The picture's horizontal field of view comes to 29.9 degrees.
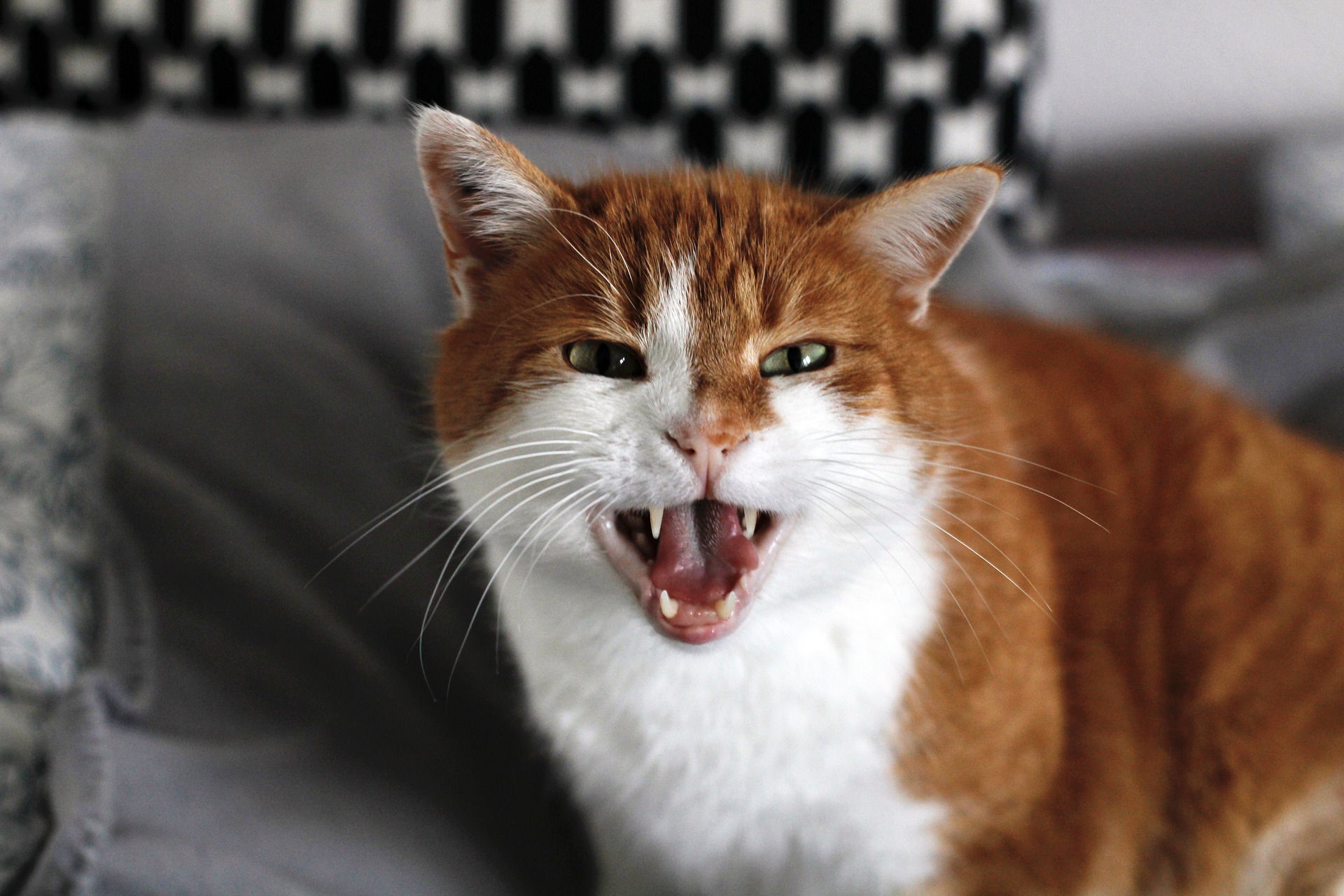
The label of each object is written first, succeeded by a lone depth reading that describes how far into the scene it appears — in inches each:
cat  20.1
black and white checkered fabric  32.9
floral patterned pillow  22.6
